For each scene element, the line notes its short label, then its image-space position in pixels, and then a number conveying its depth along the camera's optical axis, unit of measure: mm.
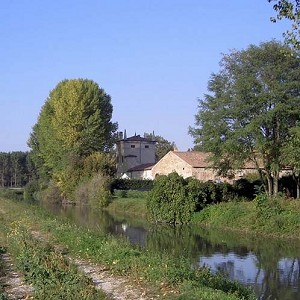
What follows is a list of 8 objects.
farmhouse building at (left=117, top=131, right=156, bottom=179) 83562
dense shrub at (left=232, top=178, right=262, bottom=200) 40250
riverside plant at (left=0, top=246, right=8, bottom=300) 8837
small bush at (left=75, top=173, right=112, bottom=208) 54969
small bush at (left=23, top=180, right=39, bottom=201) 79688
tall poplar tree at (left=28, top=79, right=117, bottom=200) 64625
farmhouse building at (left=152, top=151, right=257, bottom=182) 57875
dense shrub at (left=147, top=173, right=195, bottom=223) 37312
